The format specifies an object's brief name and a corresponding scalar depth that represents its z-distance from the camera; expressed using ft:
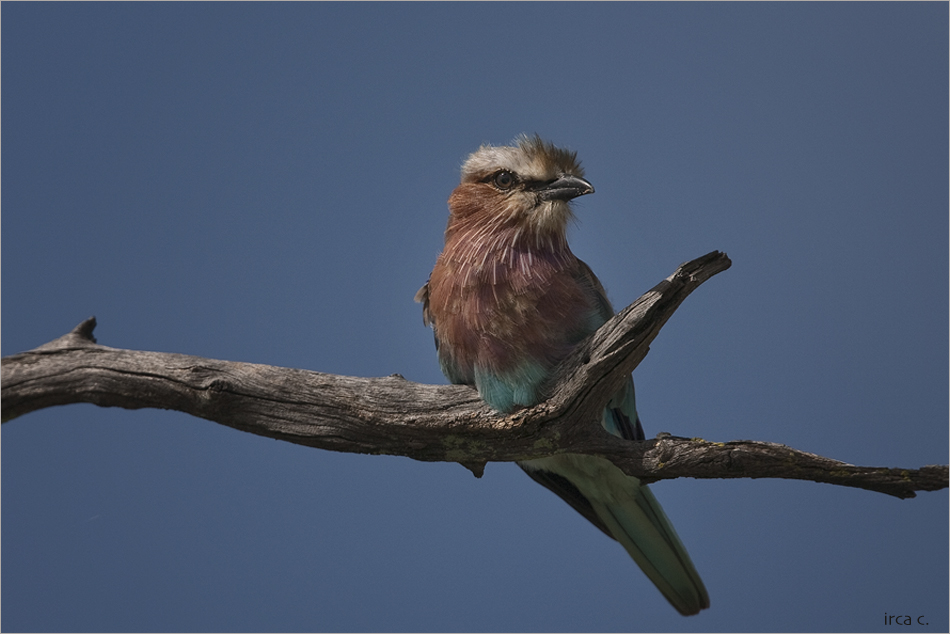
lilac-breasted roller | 15.55
